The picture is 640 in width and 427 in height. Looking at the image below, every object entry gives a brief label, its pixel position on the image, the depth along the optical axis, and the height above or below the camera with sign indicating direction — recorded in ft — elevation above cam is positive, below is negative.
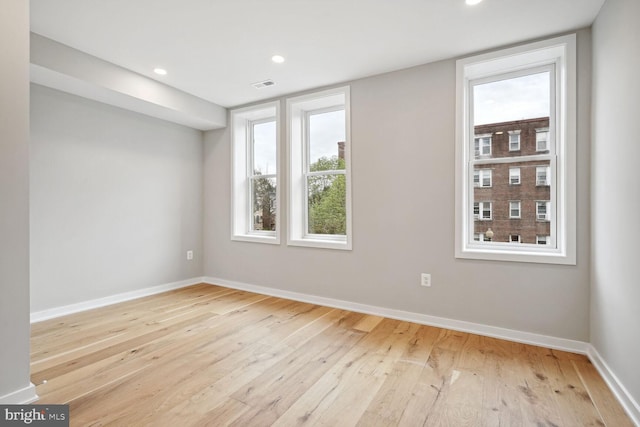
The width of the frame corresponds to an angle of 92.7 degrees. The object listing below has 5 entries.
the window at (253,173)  14.24 +1.85
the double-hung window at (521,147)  8.07 +1.96
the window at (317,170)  12.24 +1.78
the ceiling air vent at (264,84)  11.39 +4.87
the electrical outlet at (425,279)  9.82 -2.16
